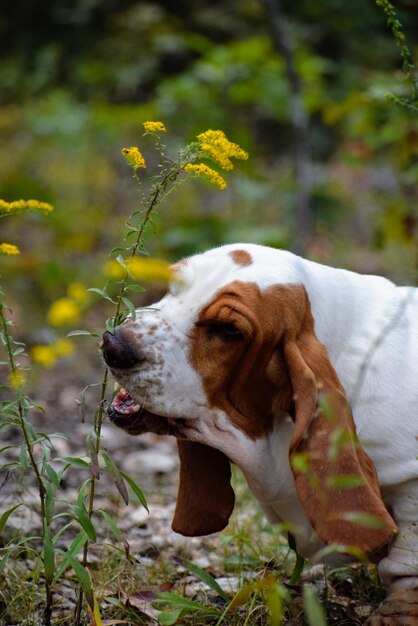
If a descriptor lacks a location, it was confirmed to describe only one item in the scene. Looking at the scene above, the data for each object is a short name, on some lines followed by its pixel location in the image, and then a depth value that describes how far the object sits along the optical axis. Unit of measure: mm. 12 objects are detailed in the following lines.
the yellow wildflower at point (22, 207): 4703
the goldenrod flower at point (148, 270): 4480
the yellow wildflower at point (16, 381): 4492
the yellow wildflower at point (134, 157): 4700
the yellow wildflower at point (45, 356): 5373
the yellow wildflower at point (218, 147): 4824
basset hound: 4801
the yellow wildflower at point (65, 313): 5094
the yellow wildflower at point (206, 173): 4768
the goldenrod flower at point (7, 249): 4708
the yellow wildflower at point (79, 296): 5309
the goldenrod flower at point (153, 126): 4699
